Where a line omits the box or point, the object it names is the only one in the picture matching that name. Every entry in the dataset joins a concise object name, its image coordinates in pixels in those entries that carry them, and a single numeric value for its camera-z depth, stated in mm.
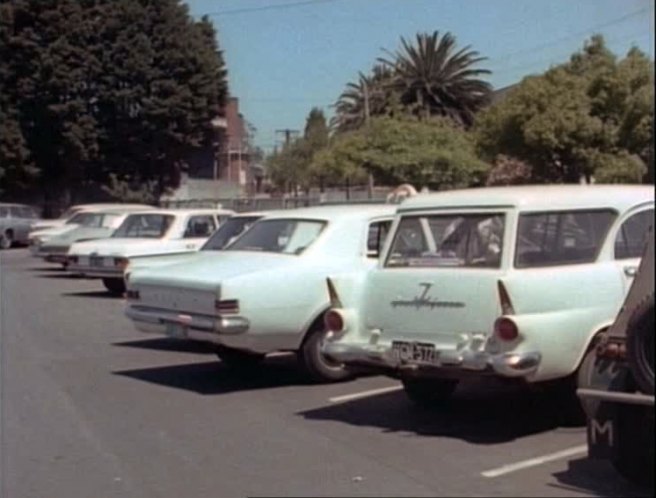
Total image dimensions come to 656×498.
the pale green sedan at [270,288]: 7738
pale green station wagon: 4277
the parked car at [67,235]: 18031
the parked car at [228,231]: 9400
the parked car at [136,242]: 15688
